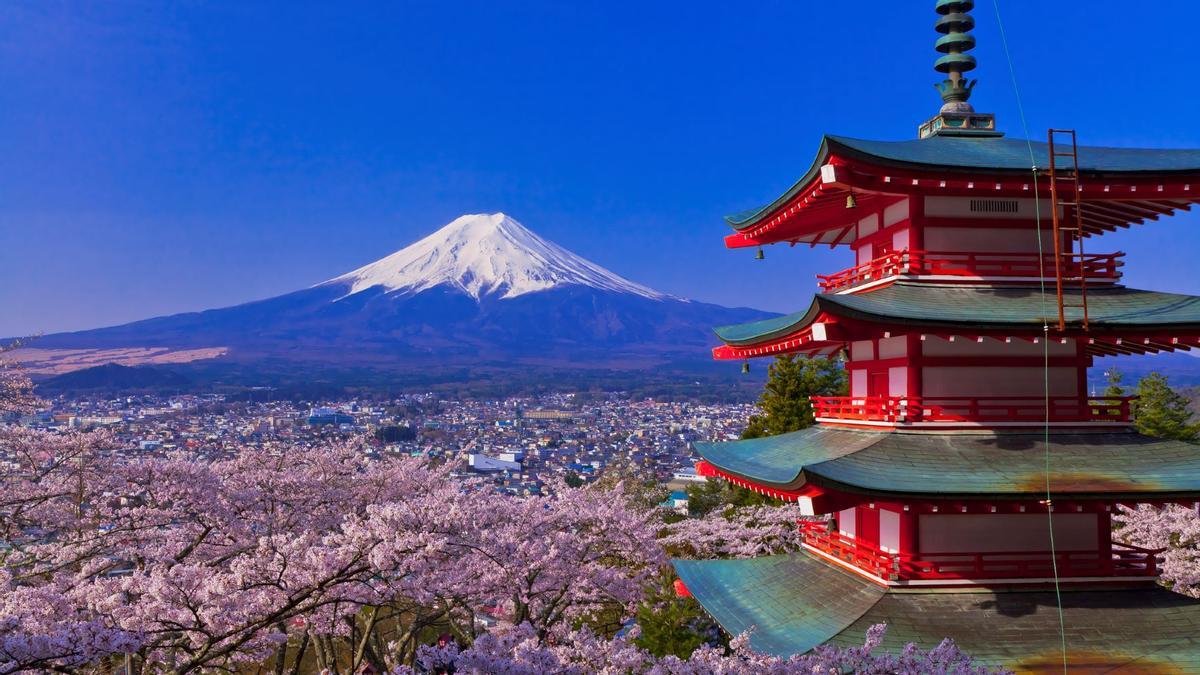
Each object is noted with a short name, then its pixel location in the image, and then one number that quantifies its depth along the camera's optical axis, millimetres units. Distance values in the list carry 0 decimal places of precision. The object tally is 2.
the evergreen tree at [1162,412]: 32344
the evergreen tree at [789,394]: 31656
